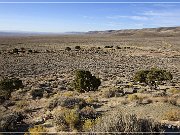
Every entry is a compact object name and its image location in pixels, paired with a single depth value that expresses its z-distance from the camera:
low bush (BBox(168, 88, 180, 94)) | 18.20
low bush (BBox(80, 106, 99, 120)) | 11.32
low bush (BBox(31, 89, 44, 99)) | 19.58
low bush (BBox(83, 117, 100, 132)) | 9.41
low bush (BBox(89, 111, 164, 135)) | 8.37
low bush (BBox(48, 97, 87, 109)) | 14.11
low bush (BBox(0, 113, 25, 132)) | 10.79
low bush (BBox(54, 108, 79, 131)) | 10.47
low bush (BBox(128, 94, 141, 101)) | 15.33
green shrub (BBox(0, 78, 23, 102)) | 18.44
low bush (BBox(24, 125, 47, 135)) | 9.44
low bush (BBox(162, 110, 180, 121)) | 10.66
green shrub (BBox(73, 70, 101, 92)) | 19.98
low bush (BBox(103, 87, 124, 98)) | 17.38
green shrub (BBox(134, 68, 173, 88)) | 22.22
